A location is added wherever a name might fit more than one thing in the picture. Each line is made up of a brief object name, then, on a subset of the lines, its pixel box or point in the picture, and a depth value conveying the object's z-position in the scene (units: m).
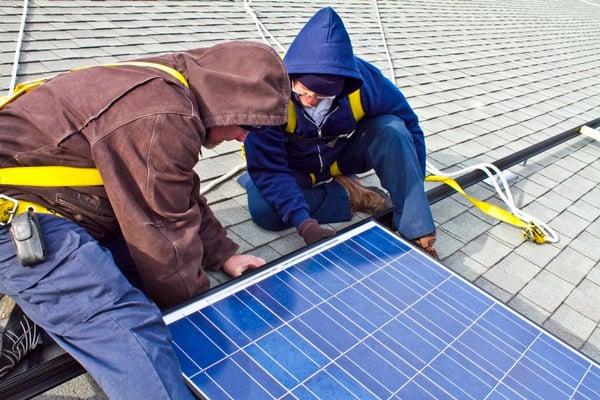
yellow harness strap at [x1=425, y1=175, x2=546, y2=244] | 3.57
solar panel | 1.74
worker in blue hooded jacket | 2.72
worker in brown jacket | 1.61
